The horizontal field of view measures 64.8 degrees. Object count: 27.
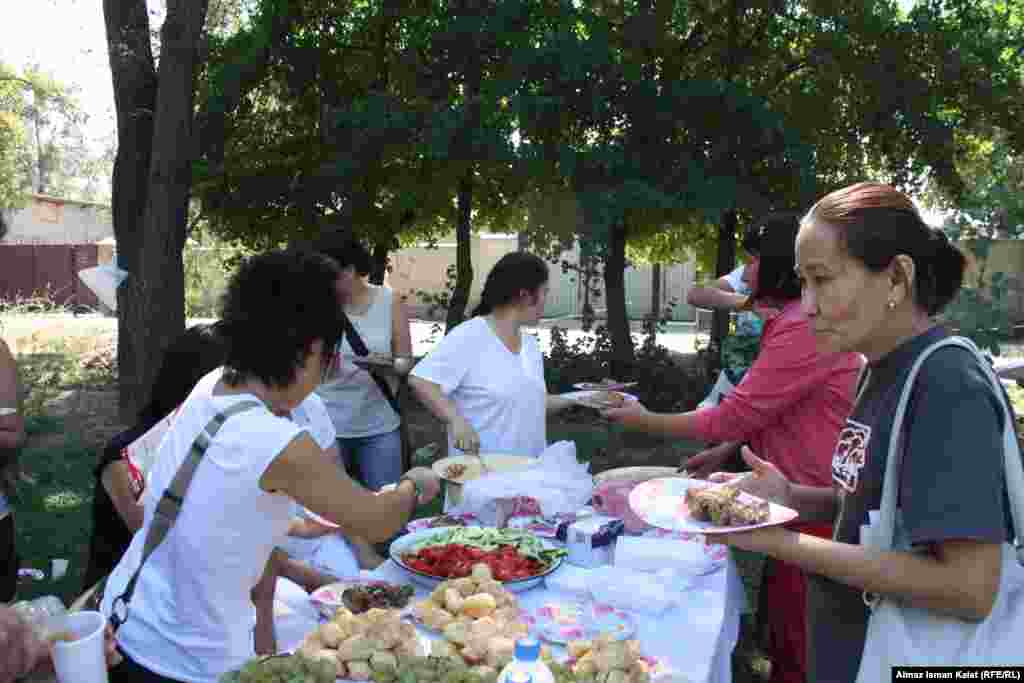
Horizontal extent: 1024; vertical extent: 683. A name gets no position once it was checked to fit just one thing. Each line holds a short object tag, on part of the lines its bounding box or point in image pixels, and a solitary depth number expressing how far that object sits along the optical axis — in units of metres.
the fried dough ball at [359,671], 1.69
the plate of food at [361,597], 2.07
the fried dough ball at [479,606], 1.98
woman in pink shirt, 2.54
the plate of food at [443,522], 2.82
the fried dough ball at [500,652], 1.77
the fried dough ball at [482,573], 2.14
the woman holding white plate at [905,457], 1.28
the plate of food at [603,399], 3.18
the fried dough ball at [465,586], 2.08
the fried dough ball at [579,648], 1.84
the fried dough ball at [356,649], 1.71
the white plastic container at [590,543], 2.53
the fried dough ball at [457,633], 1.86
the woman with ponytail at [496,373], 3.37
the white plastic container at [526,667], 1.43
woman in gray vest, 3.94
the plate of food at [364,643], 1.70
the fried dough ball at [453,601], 2.00
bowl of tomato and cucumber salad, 2.28
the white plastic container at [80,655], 1.41
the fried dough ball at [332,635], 1.79
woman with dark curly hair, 1.67
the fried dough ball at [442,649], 1.79
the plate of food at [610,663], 1.71
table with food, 1.71
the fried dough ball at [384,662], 1.68
